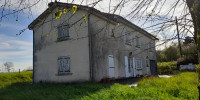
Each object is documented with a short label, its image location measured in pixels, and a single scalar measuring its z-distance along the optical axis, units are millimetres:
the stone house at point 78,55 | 11766
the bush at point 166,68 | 23086
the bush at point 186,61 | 24236
